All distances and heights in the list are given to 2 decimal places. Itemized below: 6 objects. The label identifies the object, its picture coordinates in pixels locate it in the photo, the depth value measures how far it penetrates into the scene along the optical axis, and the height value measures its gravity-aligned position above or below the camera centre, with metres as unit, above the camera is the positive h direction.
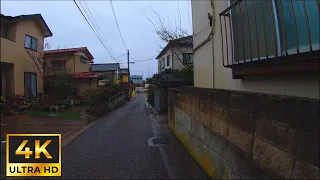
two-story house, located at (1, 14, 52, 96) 10.69 +2.06
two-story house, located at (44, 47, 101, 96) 17.81 +2.25
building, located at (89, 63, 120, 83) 28.15 +3.85
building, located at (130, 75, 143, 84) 67.94 +3.80
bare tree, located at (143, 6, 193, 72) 11.20 +3.28
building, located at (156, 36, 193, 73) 14.16 +3.27
